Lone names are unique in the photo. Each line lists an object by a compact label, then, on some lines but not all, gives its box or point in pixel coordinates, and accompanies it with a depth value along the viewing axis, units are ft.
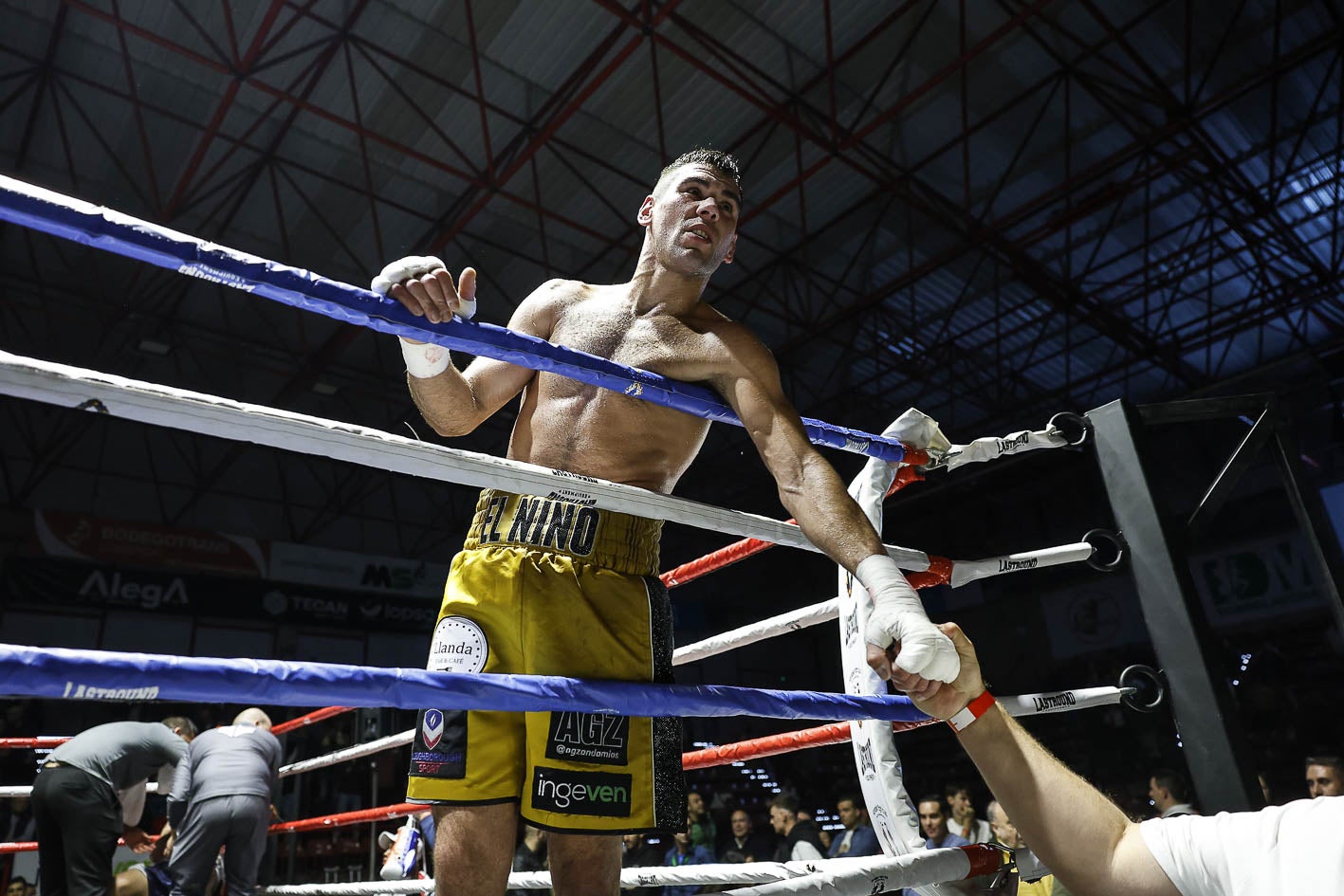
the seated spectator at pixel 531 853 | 17.66
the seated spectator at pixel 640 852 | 23.09
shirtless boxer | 4.34
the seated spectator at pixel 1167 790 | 14.70
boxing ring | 2.86
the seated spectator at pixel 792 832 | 16.05
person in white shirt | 3.30
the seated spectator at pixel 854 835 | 15.96
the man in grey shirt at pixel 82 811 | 9.66
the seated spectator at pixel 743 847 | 20.89
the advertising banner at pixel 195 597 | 32.01
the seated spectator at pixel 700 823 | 21.53
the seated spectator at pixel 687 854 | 19.97
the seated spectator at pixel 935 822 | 15.40
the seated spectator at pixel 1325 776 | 12.89
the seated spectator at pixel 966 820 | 15.67
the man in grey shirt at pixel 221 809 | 10.45
